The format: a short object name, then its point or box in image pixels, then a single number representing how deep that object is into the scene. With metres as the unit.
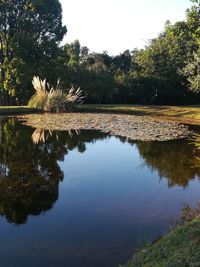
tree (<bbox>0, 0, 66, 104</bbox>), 16.70
